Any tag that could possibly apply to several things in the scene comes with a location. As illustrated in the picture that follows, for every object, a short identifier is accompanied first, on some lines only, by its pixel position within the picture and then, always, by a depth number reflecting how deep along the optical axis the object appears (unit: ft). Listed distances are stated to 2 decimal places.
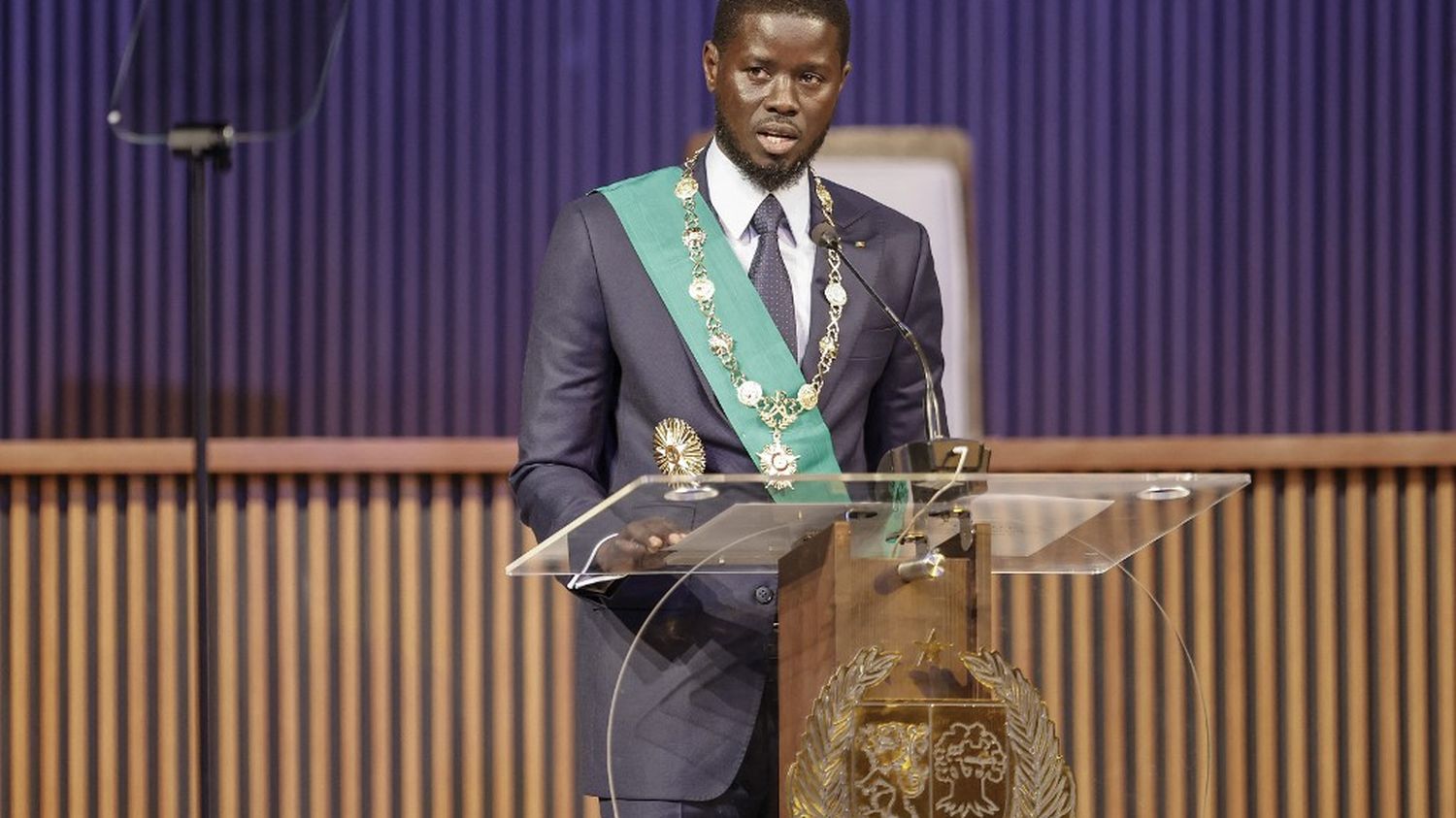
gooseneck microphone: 38.24
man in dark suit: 38.79
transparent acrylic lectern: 37.50
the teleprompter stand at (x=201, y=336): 42.61
